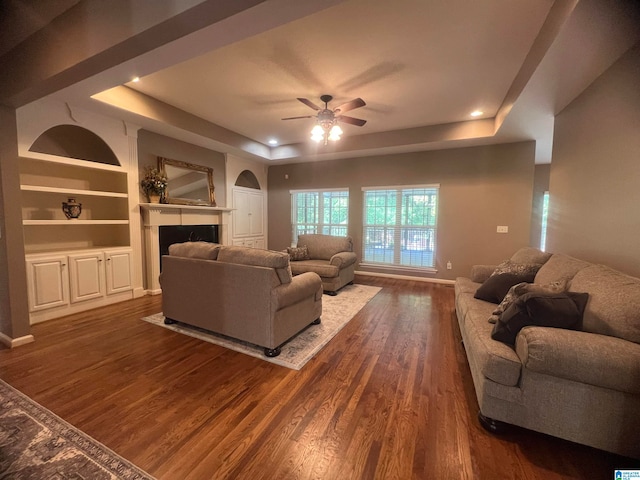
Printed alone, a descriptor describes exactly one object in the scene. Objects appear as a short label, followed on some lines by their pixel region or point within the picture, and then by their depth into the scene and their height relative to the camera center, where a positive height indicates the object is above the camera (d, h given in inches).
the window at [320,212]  244.8 +9.0
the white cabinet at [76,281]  121.6 -31.6
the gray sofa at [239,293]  96.2 -29.0
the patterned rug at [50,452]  52.0 -50.0
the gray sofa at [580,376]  52.7 -32.5
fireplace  167.8 -5.4
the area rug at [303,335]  96.6 -49.3
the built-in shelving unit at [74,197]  130.3 +9.1
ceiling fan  137.2 +53.0
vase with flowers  164.2 +22.5
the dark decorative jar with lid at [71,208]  138.6 +5.6
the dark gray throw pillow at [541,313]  63.0 -21.7
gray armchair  173.0 -28.0
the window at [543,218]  255.9 +5.3
